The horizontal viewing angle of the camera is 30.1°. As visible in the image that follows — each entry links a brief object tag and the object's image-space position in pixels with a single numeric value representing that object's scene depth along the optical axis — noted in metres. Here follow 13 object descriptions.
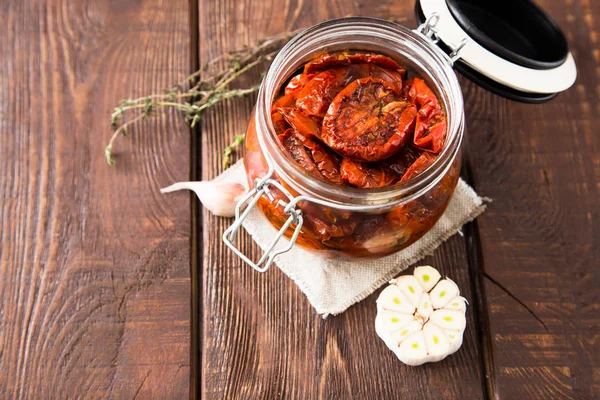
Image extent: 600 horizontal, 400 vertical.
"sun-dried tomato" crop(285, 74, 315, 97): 0.58
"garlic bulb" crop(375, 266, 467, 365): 0.61
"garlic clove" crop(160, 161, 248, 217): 0.64
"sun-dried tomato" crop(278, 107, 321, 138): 0.57
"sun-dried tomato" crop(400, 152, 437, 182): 0.56
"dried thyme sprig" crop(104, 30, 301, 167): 0.66
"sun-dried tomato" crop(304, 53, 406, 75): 0.58
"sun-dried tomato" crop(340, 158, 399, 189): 0.56
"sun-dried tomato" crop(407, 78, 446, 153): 0.56
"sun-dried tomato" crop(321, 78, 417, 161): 0.56
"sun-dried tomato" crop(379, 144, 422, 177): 0.57
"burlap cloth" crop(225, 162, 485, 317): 0.63
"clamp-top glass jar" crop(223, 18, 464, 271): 0.55
